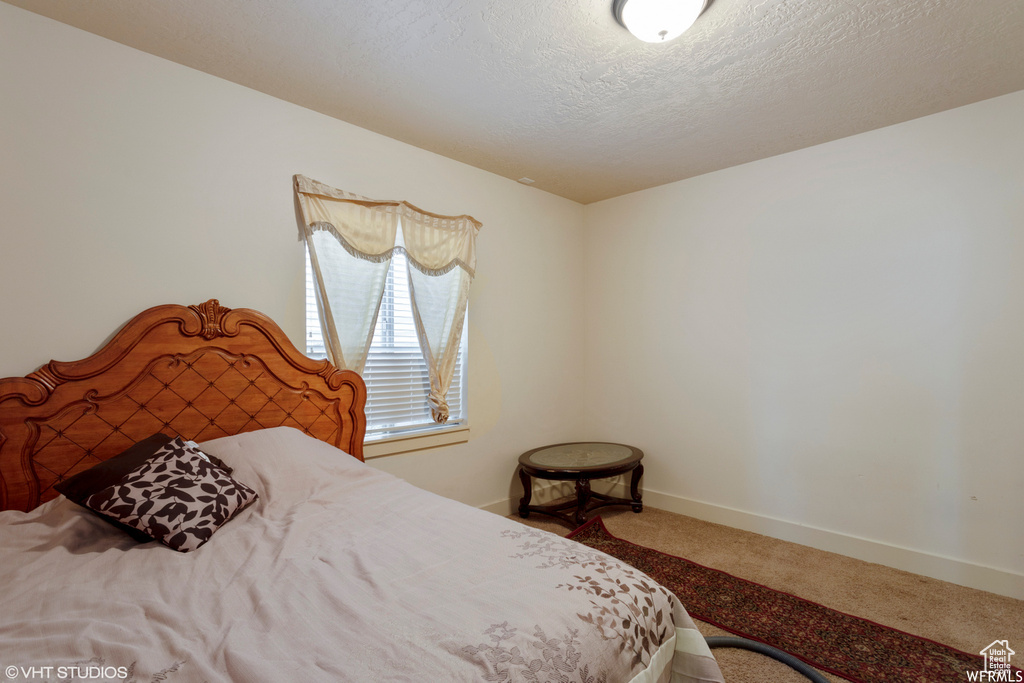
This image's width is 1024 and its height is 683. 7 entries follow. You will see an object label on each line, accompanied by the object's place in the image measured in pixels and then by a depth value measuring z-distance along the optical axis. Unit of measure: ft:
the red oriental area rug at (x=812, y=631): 6.20
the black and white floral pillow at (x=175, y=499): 5.18
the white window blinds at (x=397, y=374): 9.84
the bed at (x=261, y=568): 3.38
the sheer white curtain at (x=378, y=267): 8.86
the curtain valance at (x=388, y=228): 8.77
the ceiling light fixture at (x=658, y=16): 5.70
